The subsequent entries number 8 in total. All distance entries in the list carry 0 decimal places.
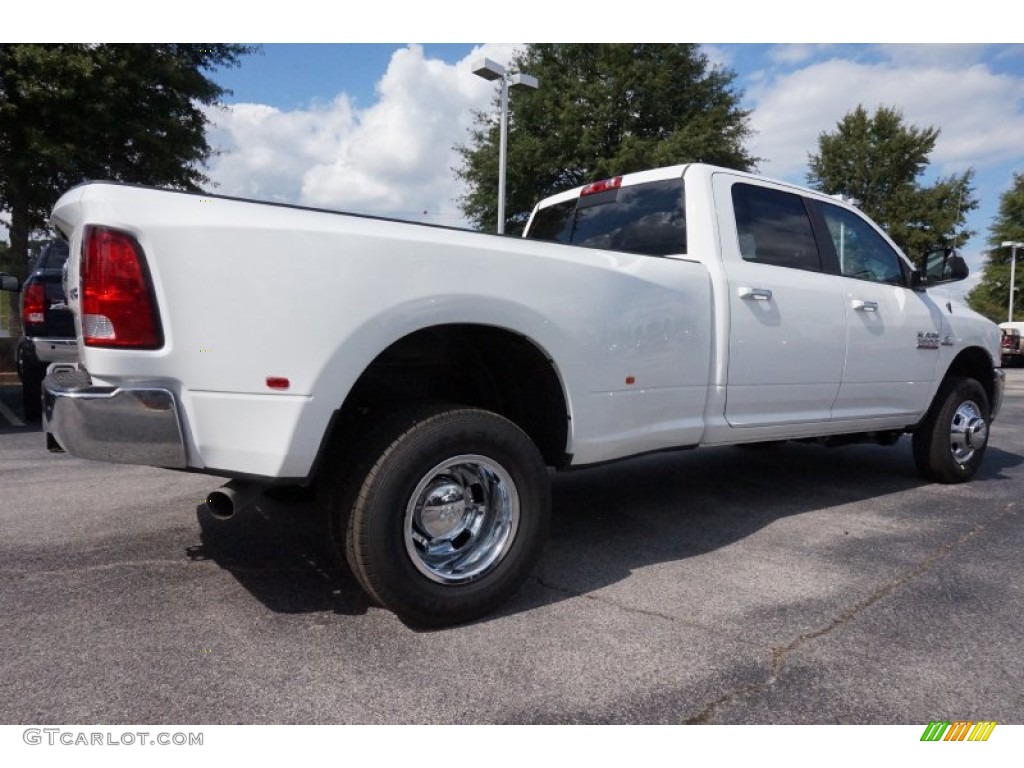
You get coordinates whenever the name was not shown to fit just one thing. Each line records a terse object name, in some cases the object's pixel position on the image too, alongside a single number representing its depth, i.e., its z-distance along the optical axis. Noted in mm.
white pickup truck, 2195
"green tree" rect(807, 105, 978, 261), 34469
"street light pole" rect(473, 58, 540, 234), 11336
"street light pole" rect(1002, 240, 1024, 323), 37528
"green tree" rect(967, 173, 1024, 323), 42531
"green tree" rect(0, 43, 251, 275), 10578
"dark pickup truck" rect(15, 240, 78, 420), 5922
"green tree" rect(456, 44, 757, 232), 22812
